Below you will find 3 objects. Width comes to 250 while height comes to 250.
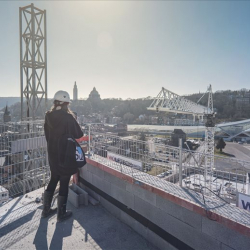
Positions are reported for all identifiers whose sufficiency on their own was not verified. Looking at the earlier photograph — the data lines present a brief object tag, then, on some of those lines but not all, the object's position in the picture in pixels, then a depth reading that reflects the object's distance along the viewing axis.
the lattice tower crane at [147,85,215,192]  23.77
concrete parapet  1.88
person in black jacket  2.70
